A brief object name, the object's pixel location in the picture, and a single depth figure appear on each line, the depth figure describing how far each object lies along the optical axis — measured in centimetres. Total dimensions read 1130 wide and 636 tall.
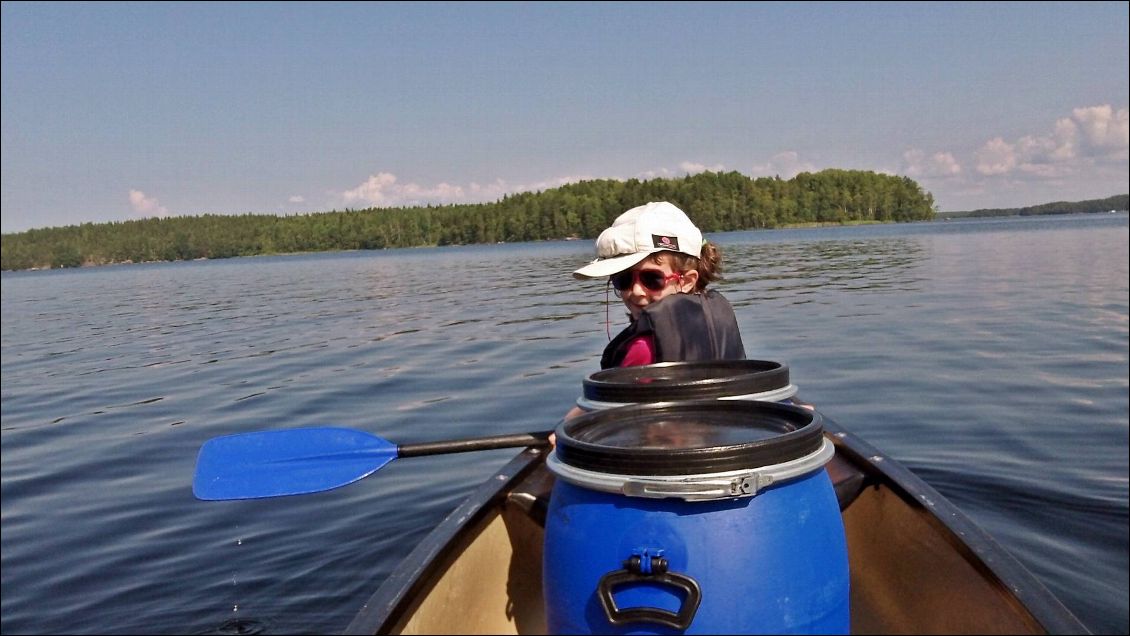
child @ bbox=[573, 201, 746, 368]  329
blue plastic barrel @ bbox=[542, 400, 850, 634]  207
